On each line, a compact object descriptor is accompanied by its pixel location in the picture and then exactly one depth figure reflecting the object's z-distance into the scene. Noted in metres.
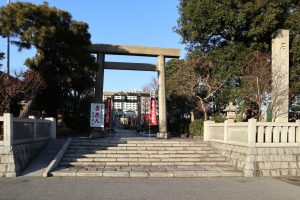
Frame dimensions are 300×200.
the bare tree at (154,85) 44.42
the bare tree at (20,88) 18.34
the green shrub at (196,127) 23.92
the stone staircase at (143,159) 13.02
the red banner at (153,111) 23.91
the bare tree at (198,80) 23.91
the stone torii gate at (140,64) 23.48
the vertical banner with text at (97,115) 20.92
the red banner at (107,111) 24.83
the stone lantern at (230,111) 17.30
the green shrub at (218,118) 22.72
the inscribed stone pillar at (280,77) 19.53
